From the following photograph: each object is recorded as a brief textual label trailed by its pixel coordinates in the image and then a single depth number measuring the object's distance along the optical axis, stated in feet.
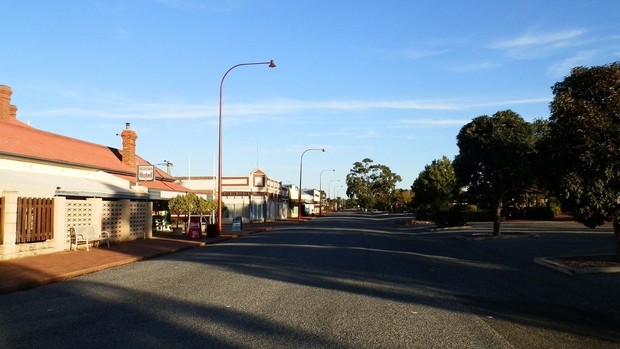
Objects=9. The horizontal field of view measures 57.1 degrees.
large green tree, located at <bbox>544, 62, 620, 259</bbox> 51.31
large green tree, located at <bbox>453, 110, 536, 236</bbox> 92.38
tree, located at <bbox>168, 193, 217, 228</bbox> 113.70
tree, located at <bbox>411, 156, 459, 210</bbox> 162.40
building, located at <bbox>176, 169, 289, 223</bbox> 205.77
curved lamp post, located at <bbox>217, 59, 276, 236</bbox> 110.63
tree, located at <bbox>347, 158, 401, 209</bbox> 496.23
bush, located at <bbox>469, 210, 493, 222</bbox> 191.12
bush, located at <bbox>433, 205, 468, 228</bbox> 143.84
